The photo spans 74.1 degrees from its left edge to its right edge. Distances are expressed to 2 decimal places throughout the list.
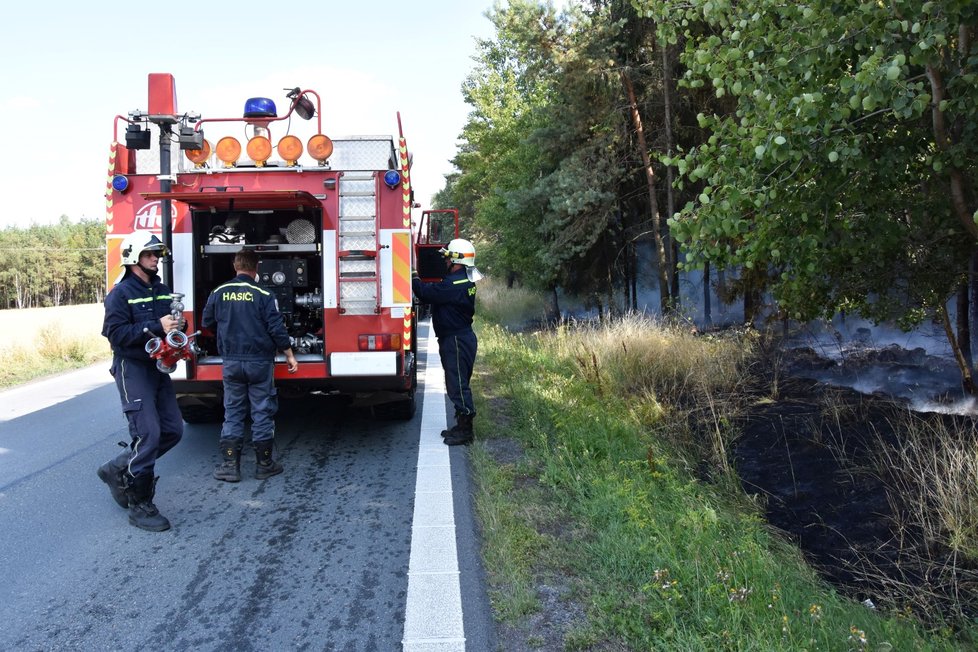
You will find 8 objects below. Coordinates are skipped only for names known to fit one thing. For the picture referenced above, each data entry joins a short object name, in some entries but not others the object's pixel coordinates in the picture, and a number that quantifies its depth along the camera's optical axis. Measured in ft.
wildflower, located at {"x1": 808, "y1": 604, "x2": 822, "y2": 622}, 8.46
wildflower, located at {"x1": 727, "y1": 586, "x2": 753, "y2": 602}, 8.99
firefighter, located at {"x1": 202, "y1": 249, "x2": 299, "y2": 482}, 17.03
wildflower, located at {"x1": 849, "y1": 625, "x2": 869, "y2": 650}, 7.74
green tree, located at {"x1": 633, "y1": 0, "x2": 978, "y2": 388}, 10.57
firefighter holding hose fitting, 13.96
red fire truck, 19.10
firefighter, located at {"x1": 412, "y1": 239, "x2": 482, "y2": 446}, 20.44
